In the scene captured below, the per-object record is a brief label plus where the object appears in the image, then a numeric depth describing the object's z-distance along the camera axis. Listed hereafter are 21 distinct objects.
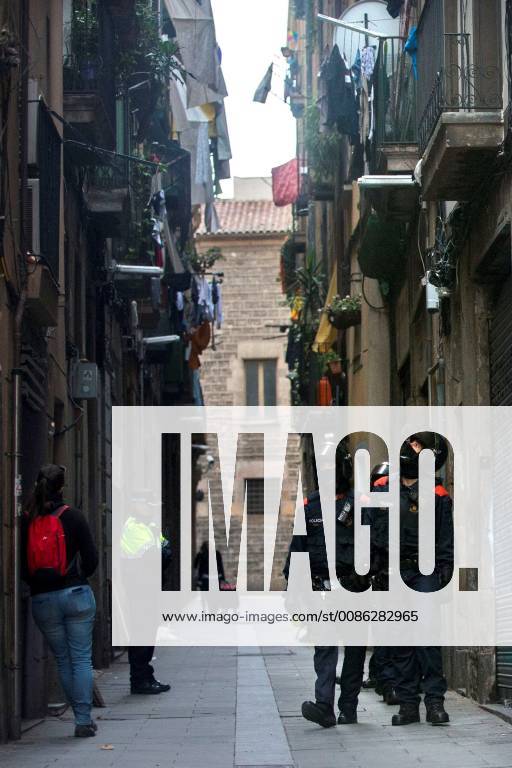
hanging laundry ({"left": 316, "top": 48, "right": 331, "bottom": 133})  22.18
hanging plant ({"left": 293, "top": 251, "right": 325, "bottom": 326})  32.06
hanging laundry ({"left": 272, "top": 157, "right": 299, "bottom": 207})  40.62
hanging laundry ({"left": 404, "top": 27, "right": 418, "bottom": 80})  15.52
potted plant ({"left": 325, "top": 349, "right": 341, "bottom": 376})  26.70
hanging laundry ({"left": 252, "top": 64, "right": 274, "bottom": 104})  36.28
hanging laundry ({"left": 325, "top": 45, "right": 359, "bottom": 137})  21.30
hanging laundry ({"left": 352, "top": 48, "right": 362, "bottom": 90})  19.23
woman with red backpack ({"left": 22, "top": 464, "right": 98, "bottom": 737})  10.23
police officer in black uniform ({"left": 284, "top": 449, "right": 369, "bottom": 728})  10.55
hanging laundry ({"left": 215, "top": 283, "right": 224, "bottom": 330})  38.50
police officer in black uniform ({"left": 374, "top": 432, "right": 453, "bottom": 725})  10.20
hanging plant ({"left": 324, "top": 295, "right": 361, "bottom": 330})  22.92
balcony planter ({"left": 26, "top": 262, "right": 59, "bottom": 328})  11.35
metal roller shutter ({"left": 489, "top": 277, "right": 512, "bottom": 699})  11.73
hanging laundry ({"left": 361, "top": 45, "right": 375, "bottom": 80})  18.30
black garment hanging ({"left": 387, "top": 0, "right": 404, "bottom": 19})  18.48
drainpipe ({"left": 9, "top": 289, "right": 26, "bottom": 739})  10.08
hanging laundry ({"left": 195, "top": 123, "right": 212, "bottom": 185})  31.95
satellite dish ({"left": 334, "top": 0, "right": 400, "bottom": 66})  19.78
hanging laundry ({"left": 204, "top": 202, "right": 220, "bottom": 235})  37.94
